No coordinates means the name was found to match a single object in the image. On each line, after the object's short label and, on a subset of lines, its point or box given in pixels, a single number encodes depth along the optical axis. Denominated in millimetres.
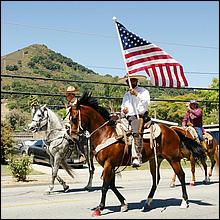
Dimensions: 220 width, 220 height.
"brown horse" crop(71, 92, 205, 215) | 8148
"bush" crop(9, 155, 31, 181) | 14241
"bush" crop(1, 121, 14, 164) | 20944
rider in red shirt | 12352
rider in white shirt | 8289
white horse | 11453
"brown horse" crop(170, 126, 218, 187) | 12521
